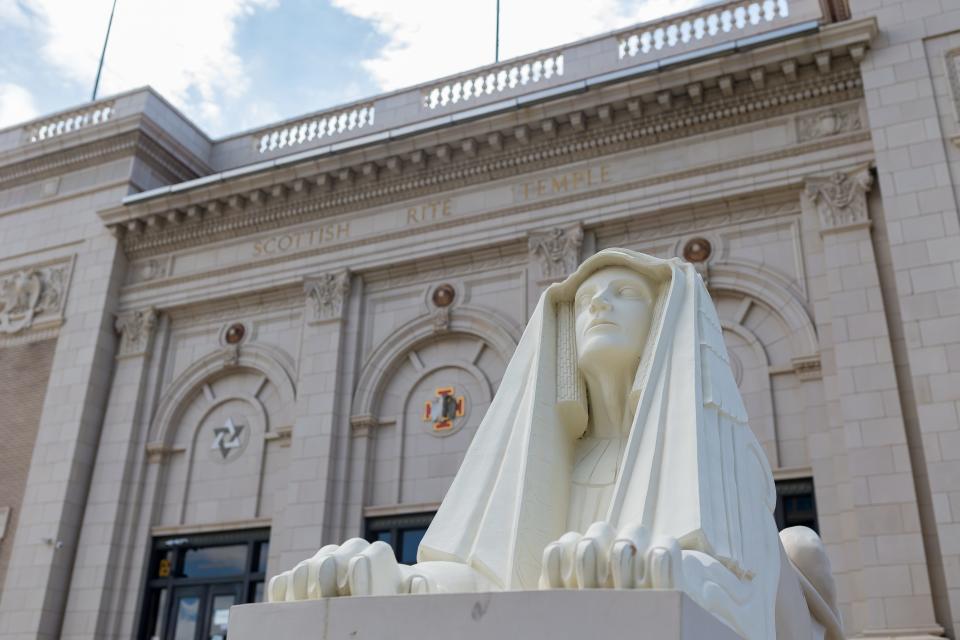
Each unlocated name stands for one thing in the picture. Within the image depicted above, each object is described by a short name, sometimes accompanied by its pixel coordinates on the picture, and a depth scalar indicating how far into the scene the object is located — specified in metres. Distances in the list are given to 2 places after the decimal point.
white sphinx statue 3.62
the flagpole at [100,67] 24.42
